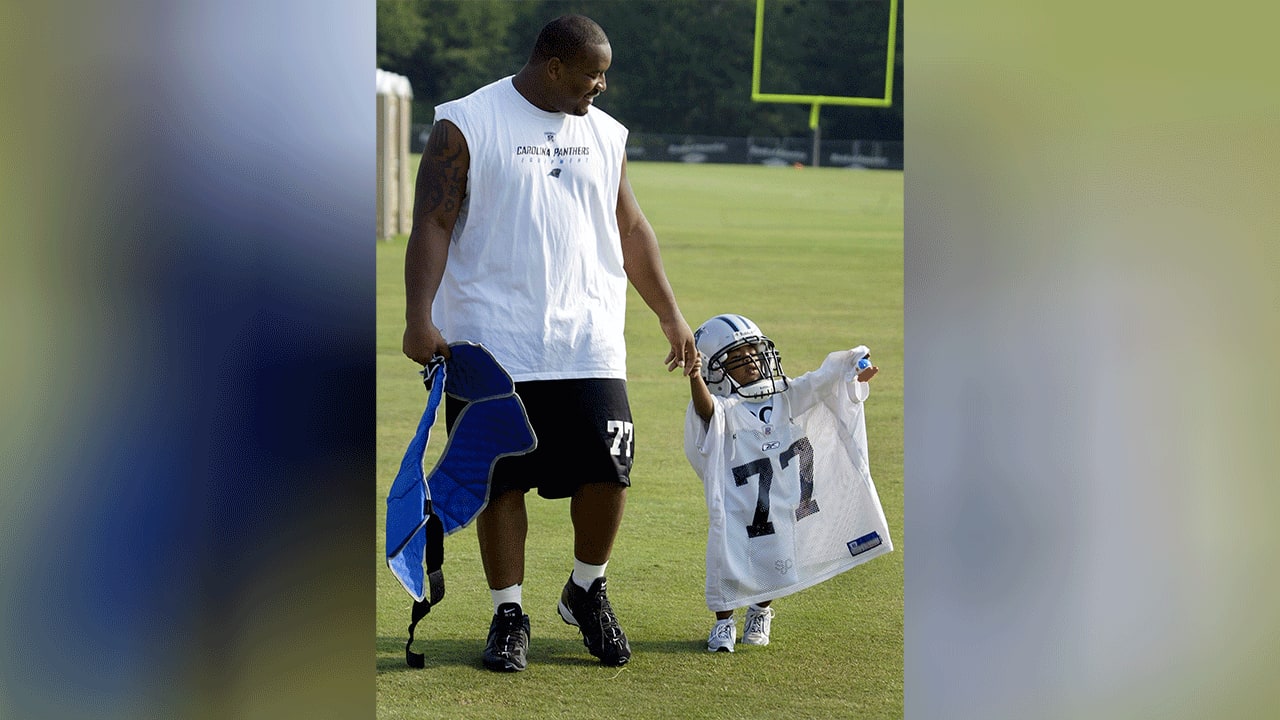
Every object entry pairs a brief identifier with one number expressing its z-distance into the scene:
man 7.11
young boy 7.49
